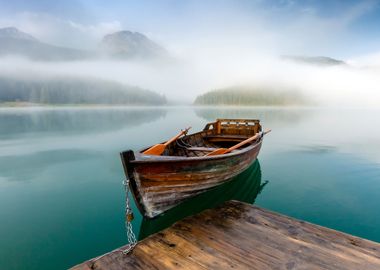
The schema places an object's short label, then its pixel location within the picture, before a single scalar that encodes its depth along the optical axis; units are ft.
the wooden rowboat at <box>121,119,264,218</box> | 19.43
